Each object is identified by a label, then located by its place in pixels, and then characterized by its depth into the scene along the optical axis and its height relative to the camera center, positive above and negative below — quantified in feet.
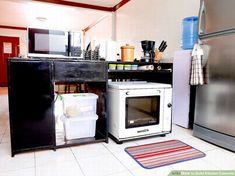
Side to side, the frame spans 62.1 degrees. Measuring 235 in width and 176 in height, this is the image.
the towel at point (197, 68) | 7.26 +0.27
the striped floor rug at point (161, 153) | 5.92 -2.60
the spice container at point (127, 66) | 7.70 +0.32
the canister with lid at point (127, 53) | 7.97 +0.88
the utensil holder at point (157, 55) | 8.50 +0.86
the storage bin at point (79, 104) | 7.01 -1.11
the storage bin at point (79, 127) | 7.15 -2.00
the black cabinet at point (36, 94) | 6.00 -0.63
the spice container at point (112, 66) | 7.55 +0.32
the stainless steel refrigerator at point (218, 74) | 6.40 +0.04
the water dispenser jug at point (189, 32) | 9.06 +2.04
